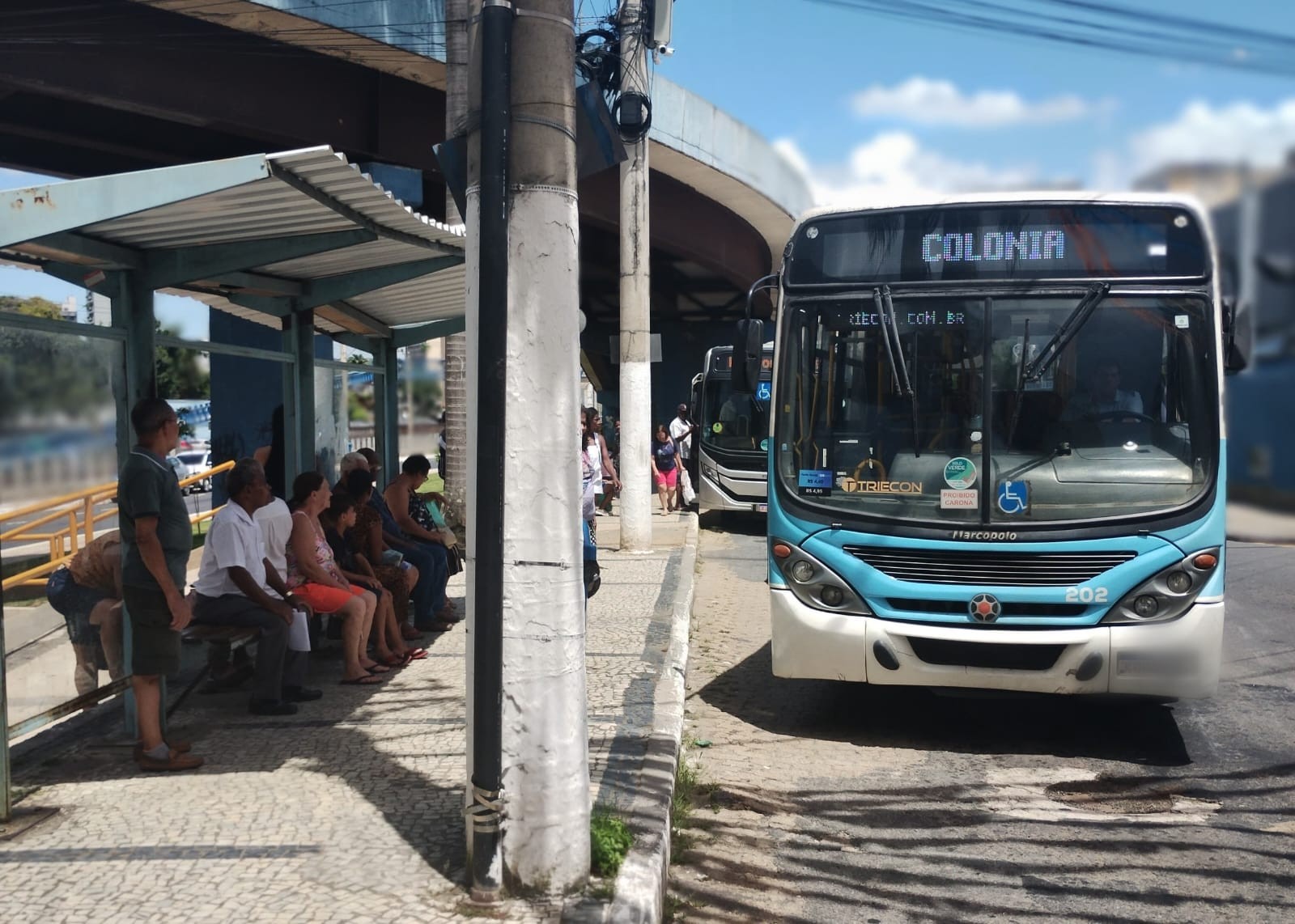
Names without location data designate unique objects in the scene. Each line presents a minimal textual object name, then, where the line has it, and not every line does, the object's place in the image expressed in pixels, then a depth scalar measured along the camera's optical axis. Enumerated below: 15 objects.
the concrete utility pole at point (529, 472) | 3.75
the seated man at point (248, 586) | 5.92
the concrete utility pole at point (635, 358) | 13.24
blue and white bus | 5.80
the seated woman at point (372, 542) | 7.52
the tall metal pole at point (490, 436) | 3.72
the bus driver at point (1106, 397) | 6.08
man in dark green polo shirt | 4.93
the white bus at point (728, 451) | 16.75
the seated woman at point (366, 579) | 7.27
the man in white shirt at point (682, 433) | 20.58
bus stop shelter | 4.39
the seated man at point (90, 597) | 5.53
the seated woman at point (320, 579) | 6.70
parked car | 29.83
